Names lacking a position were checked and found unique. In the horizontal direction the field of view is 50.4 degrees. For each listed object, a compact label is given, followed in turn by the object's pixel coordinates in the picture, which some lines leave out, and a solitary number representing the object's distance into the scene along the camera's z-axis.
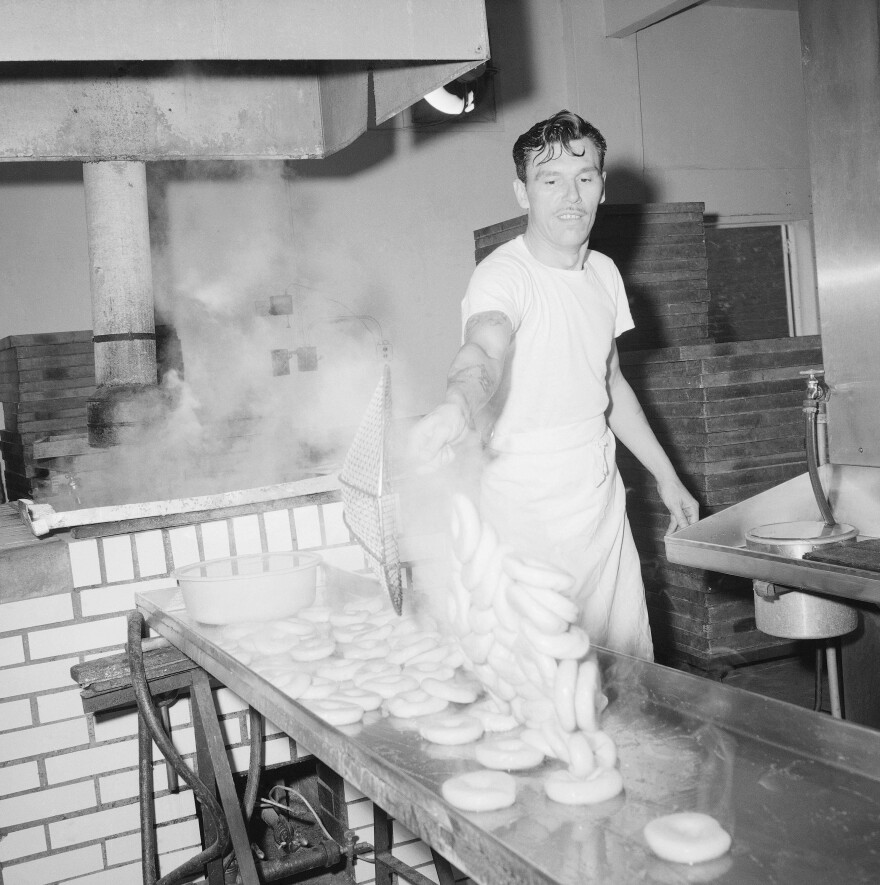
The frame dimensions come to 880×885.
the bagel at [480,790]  1.09
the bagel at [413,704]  1.42
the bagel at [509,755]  1.21
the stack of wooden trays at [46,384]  5.68
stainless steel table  0.96
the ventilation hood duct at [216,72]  1.86
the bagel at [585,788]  1.10
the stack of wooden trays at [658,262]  4.90
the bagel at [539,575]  1.29
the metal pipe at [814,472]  2.72
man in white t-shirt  2.20
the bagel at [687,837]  0.95
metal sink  2.22
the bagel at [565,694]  1.21
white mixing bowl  1.97
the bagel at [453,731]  1.32
